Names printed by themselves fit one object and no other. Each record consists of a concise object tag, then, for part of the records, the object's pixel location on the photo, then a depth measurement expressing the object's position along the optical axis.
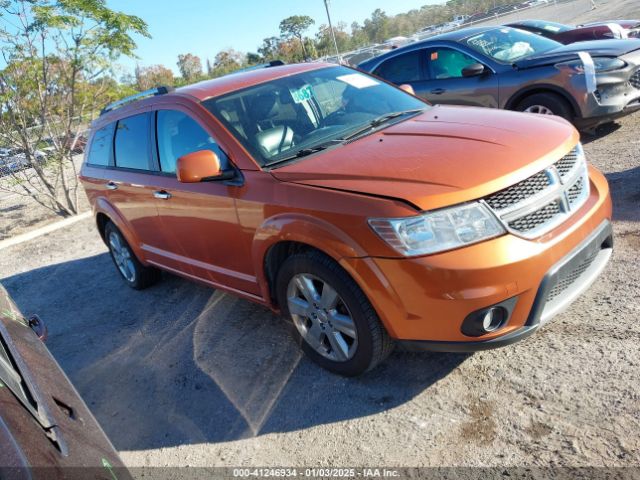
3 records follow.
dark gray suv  6.18
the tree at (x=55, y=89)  9.88
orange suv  2.44
